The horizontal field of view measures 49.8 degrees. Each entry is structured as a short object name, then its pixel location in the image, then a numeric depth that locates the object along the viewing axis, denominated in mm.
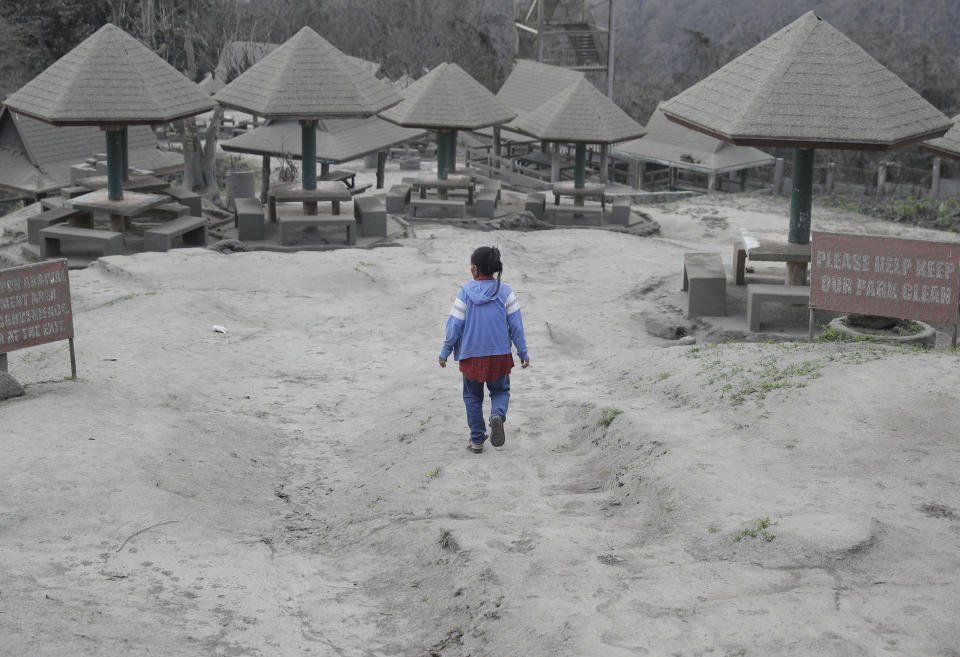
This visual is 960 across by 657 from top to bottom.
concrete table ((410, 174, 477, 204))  21711
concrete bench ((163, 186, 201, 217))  19266
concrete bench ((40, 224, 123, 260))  16891
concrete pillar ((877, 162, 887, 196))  29281
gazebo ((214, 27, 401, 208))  17016
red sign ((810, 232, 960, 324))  10000
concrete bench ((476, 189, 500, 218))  21677
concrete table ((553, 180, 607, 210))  22156
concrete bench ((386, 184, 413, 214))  21781
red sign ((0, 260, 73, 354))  8367
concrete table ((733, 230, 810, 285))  12641
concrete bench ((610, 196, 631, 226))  22016
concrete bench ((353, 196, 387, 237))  18734
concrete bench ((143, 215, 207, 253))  17094
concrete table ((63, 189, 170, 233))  17016
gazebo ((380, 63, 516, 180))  21062
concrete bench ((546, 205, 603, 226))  22203
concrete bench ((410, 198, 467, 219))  21516
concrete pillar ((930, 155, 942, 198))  27062
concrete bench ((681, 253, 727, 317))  12836
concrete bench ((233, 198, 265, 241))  18094
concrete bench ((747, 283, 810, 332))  12164
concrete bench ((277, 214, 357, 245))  17828
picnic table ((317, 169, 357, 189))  27672
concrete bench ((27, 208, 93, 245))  17453
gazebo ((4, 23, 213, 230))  16188
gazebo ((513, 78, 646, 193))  21516
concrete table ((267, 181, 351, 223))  17859
